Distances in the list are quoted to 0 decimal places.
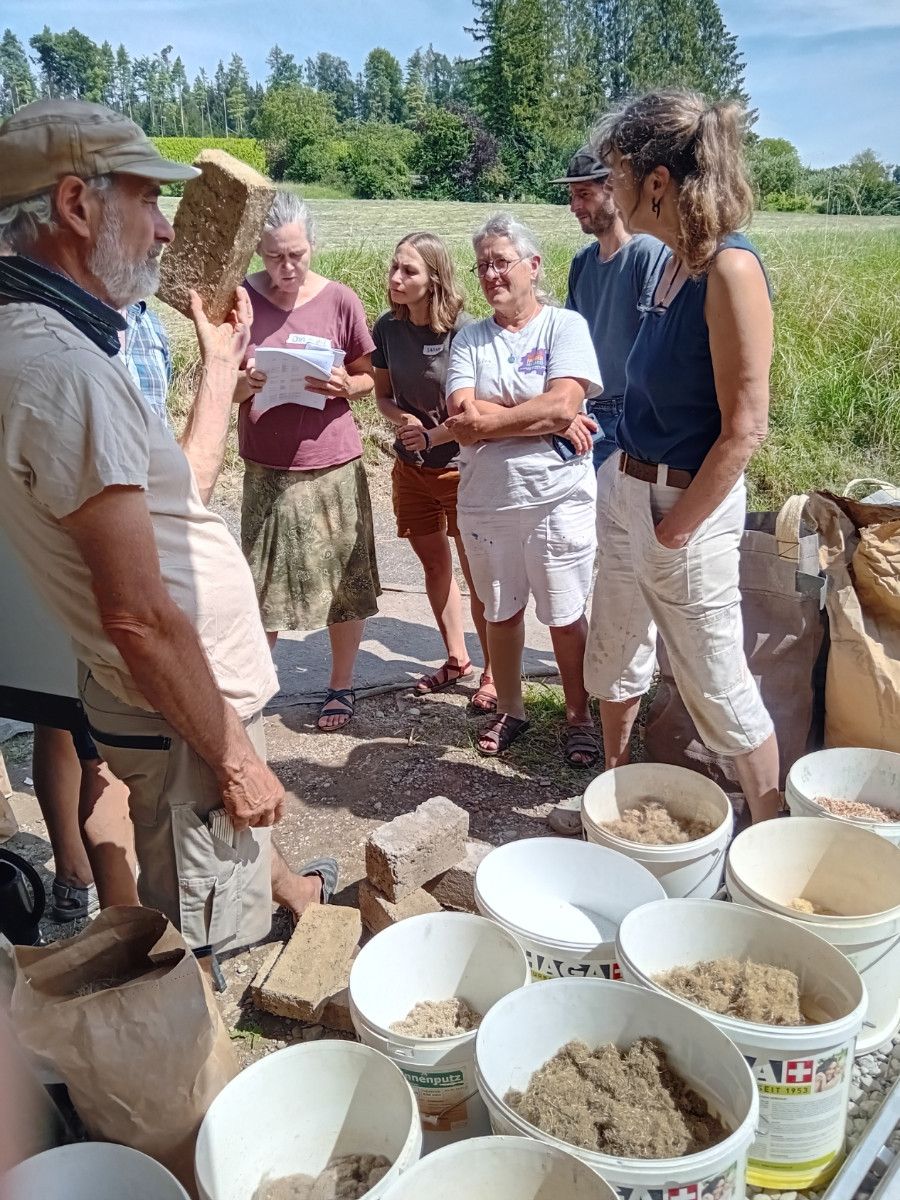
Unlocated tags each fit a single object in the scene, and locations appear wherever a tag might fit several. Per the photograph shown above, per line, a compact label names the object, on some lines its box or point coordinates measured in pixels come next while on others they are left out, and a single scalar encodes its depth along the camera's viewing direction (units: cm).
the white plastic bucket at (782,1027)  166
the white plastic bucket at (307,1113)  163
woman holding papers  358
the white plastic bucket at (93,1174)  149
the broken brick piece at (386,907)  253
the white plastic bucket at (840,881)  203
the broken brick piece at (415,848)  254
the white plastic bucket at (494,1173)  144
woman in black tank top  226
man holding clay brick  155
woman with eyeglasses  323
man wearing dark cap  354
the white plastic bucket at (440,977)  176
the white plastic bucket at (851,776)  261
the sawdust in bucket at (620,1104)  154
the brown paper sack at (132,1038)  157
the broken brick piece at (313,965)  232
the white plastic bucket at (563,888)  218
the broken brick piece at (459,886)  267
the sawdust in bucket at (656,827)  254
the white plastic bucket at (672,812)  230
